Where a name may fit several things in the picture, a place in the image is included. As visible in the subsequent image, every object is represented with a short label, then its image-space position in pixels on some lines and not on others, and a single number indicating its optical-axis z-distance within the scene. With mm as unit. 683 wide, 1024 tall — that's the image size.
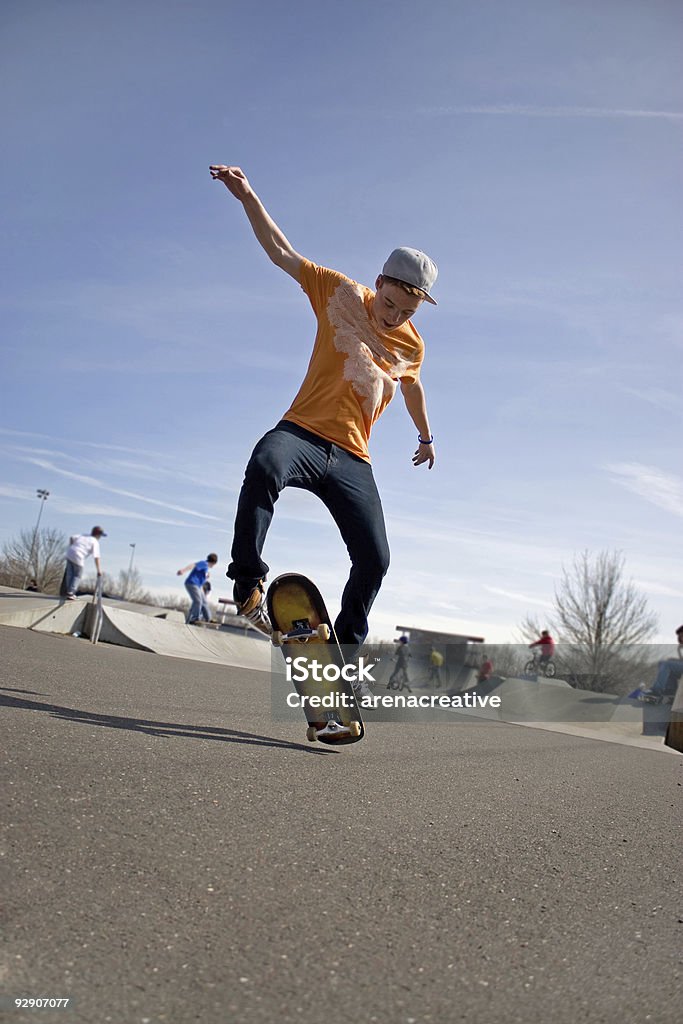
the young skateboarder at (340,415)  3438
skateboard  3248
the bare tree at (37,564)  57219
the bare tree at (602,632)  38625
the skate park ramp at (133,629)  10195
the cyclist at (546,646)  23500
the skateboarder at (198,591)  16234
